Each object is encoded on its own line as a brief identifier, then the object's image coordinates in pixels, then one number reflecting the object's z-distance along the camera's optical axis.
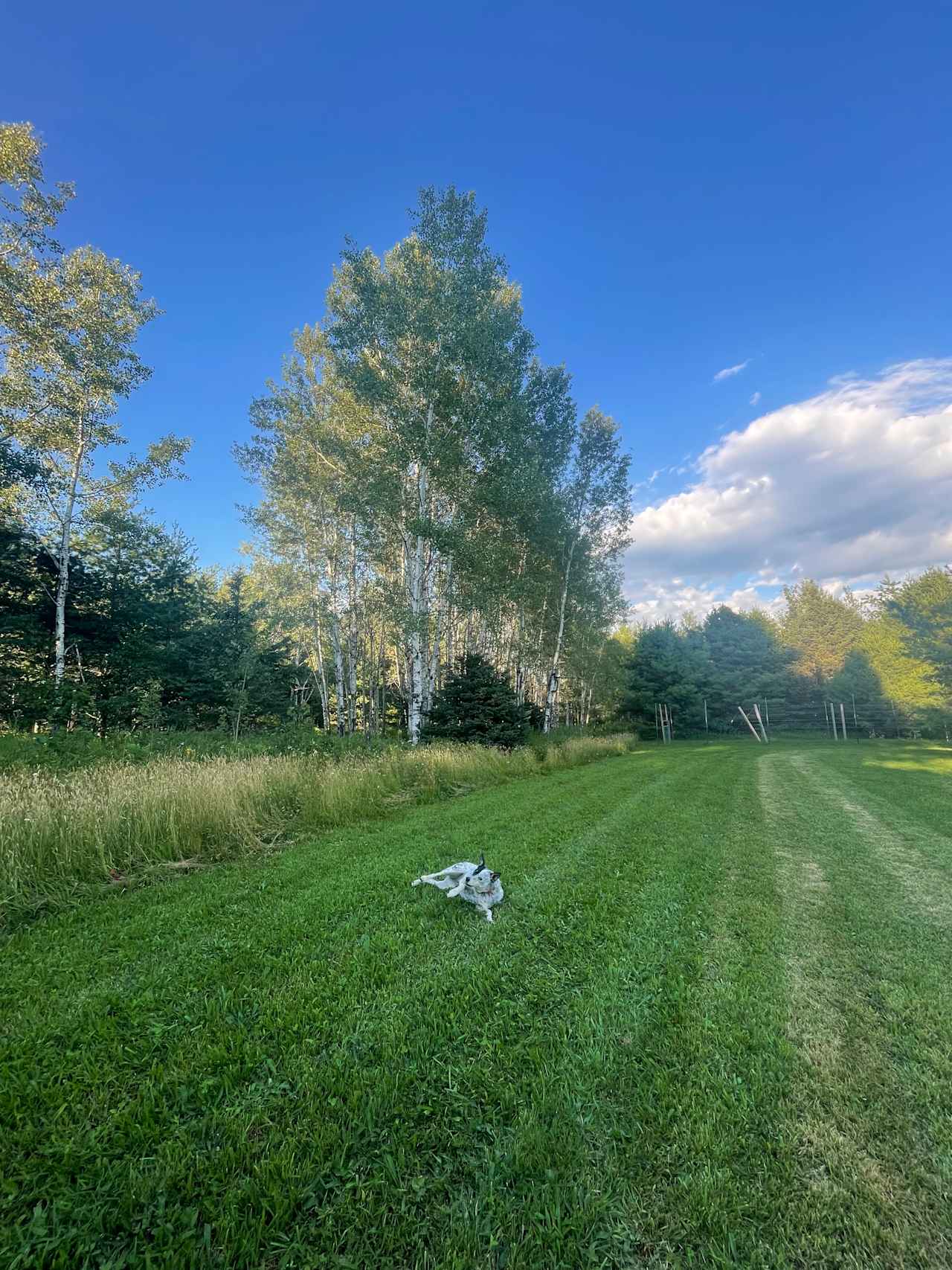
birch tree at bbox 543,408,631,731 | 18.47
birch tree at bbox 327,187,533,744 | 12.13
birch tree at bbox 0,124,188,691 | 11.77
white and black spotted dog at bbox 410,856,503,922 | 3.54
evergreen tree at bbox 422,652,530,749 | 12.12
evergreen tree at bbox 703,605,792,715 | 34.09
